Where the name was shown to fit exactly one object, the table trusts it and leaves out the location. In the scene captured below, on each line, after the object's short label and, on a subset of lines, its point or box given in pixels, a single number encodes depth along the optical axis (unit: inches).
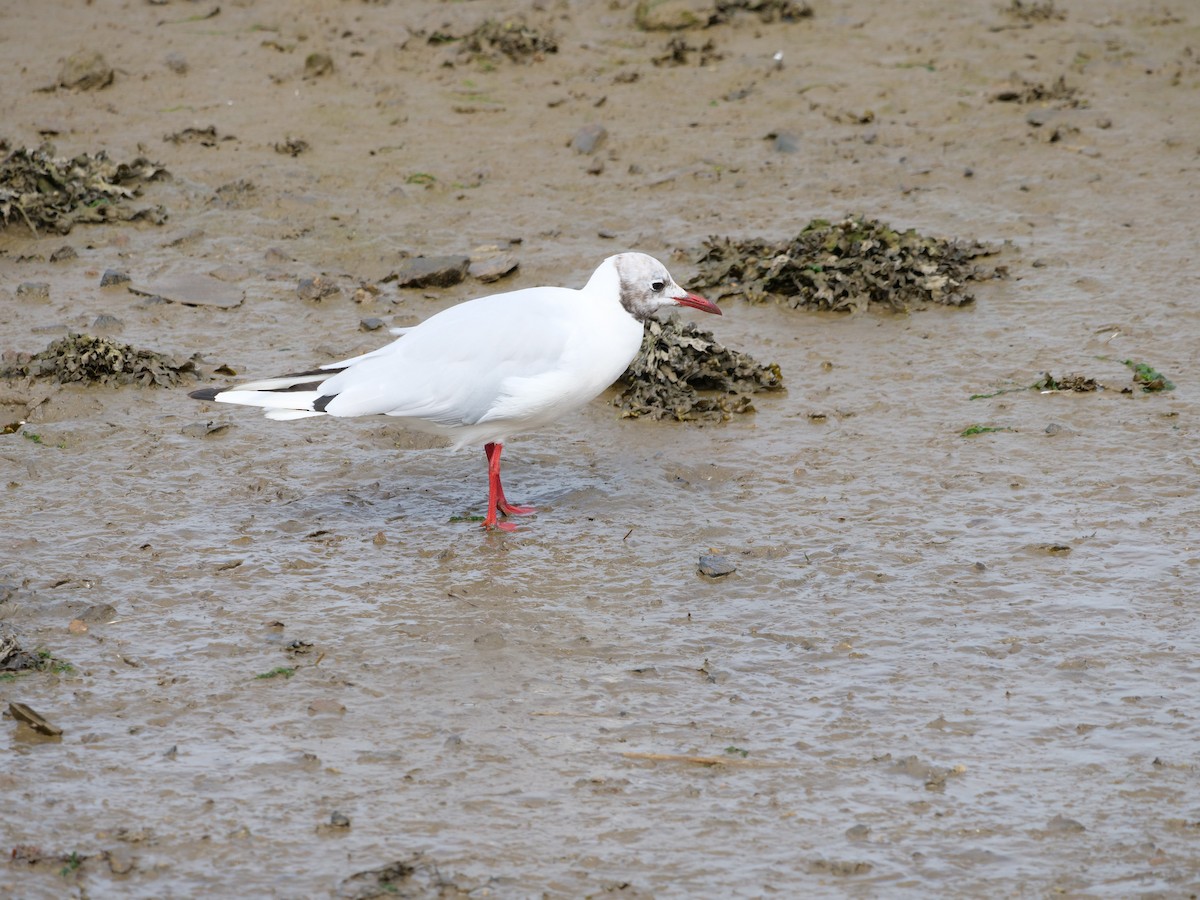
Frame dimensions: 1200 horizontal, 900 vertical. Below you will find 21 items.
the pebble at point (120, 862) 315.3
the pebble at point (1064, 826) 327.0
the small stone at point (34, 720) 364.2
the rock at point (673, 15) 949.8
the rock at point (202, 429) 559.5
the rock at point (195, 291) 673.0
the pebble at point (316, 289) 676.1
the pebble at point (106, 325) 641.0
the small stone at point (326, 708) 377.4
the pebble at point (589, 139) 823.1
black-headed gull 488.4
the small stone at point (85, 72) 885.8
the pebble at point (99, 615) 424.5
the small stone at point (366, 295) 673.6
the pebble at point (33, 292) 676.1
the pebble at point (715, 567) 453.7
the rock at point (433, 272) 681.0
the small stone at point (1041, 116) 834.2
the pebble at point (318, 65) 895.1
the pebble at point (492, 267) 689.0
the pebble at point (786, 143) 823.7
